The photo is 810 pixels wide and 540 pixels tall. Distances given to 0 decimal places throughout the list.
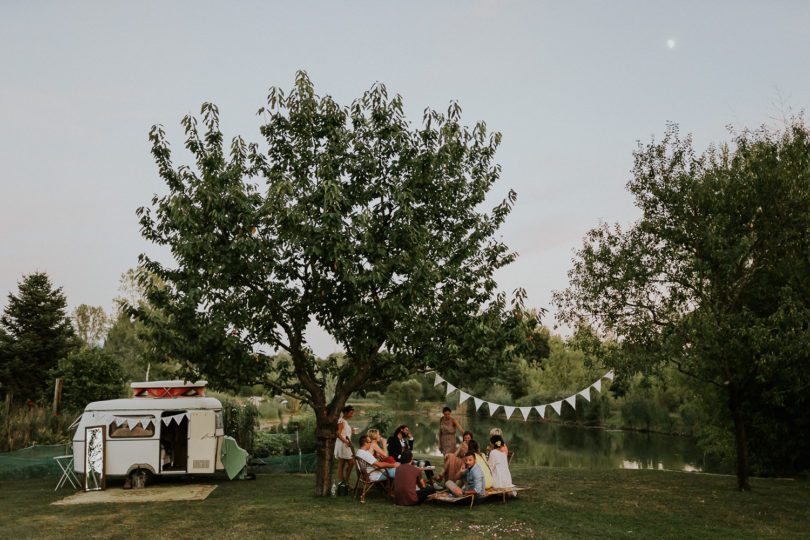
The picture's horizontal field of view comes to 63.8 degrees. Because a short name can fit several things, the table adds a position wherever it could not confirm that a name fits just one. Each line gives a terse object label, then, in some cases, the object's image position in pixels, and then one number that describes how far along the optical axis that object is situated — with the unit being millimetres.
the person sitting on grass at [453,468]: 12055
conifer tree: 32344
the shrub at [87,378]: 24562
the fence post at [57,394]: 21262
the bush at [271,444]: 18512
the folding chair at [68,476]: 14231
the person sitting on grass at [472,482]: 11484
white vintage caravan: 14117
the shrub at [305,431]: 19188
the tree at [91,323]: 63906
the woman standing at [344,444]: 13531
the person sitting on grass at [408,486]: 11648
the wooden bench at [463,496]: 11354
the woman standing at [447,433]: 15016
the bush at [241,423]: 17547
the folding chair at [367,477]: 12289
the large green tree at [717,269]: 13016
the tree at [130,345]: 33059
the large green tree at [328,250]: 11484
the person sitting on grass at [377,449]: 12594
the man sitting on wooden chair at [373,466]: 12227
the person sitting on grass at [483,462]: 11742
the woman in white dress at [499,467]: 12102
